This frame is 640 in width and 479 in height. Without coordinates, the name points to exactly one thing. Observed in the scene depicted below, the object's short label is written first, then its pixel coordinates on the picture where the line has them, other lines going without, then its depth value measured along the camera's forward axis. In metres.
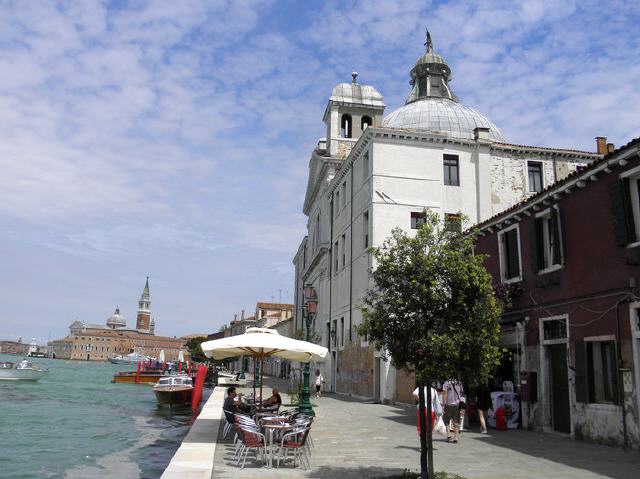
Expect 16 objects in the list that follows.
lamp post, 15.13
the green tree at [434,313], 7.63
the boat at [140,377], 57.47
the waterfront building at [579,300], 11.17
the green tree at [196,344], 97.16
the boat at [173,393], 29.38
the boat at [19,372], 54.83
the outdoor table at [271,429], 9.25
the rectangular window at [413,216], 26.17
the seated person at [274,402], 13.19
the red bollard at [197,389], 27.71
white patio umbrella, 12.30
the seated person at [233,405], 12.24
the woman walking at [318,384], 27.94
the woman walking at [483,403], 13.76
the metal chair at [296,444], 9.31
